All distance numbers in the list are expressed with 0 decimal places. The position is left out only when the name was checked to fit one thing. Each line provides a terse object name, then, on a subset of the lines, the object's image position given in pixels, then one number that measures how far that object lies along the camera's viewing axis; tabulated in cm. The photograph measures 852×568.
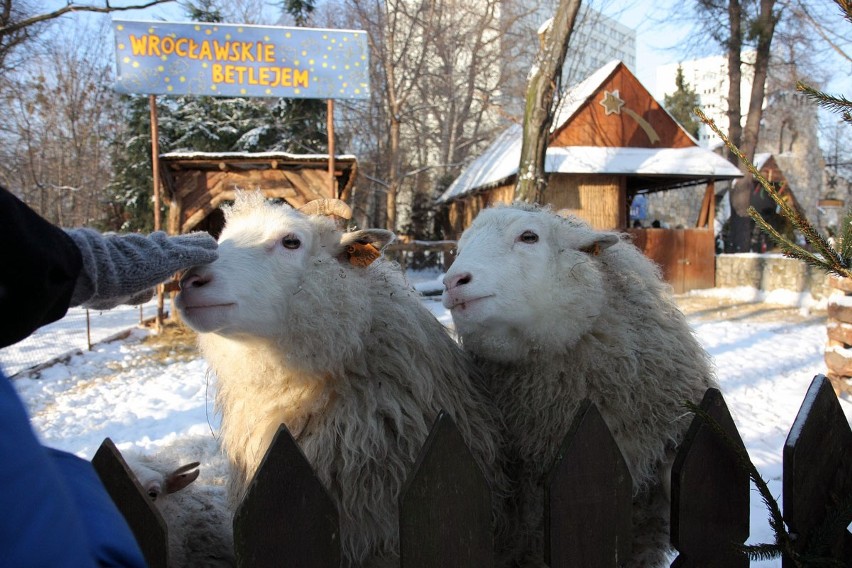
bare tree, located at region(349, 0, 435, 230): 1598
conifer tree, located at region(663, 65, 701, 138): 3744
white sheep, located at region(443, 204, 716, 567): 190
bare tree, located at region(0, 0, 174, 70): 565
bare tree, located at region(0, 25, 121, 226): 1141
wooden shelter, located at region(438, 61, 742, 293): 1421
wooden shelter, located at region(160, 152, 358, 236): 887
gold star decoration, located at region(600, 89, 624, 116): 1492
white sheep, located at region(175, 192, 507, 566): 169
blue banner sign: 827
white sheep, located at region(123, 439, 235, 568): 191
